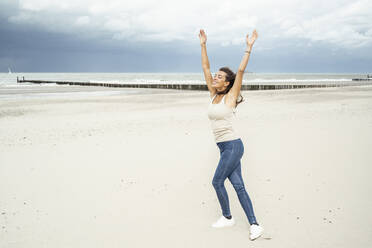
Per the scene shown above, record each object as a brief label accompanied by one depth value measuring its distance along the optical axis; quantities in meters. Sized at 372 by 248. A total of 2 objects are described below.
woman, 3.26
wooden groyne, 44.06
